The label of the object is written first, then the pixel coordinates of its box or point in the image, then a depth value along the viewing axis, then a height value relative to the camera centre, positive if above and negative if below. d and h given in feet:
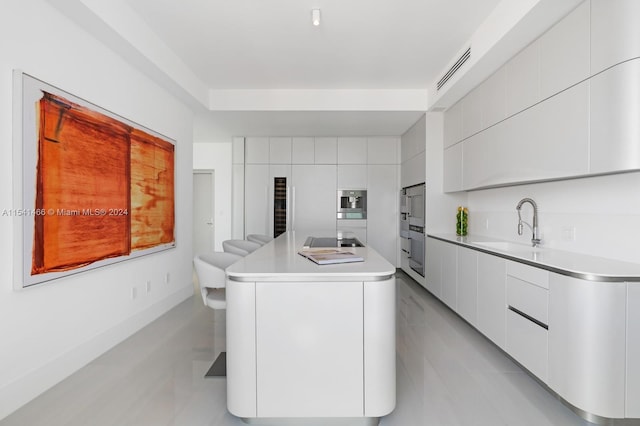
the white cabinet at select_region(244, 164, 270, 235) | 20.22 +0.88
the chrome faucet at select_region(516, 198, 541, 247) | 9.83 -0.27
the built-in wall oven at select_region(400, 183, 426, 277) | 15.71 -0.61
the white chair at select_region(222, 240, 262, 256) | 11.27 -1.20
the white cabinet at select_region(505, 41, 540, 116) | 8.60 +3.55
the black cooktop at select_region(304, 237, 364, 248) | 9.23 -0.87
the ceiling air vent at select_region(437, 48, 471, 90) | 10.75 +4.88
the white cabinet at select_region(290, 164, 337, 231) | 20.24 +1.13
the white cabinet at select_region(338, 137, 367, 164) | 20.21 +3.73
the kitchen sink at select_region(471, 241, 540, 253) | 10.32 -1.02
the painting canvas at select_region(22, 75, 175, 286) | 6.70 +0.59
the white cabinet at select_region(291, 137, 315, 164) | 20.20 +3.53
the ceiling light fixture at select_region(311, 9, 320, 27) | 8.87 +5.07
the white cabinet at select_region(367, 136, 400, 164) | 20.24 +3.51
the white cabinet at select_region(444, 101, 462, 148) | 13.42 +3.58
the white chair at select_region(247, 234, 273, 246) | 14.69 -1.19
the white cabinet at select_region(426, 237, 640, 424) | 5.66 -2.26
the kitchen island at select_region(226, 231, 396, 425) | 5.62 -2.18
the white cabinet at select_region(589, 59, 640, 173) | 5.99 +1.74
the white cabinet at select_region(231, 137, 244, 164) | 20.15 +3.56
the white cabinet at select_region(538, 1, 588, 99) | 6.97 +3.51
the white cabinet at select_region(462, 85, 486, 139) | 11.69 +3.55
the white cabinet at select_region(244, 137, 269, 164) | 20.24 +3.41
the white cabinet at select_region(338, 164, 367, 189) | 20.25 +2.09
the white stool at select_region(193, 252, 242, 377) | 7.43 -1.62
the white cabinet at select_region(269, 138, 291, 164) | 20.21 +3.52
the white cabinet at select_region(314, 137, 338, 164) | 20.21 +3.43
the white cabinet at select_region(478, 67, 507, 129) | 10.14 +3.57
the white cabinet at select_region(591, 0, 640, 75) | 5.92 +3.28
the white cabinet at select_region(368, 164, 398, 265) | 20.24 +0.57
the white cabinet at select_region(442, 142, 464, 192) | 13.42 +1.77
